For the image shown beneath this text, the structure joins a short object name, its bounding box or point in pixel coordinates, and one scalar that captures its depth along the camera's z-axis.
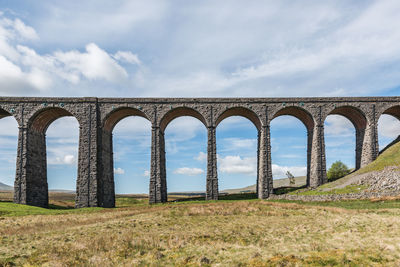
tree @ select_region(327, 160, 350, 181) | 50.12
